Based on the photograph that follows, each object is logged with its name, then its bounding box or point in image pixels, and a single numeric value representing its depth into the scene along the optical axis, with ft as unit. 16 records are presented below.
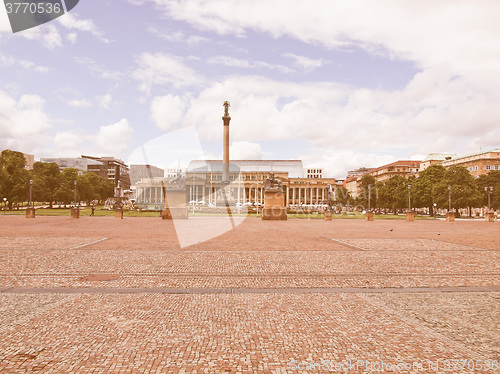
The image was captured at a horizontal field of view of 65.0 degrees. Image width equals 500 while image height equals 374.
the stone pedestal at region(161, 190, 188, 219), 156.35
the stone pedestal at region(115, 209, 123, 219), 160.86
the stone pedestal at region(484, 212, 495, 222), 191.35
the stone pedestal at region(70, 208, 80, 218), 154.64
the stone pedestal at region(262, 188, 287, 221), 158.71
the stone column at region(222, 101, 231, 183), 287.89
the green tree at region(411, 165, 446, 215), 260.83
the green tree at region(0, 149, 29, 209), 231.50
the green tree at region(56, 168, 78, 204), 272.51
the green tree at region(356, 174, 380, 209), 401.78
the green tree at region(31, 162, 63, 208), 257.26
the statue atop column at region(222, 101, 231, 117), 297.94
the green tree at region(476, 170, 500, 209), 274.57
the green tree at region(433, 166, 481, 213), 238.44
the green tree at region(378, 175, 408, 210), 287.69
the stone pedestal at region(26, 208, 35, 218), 155.33
